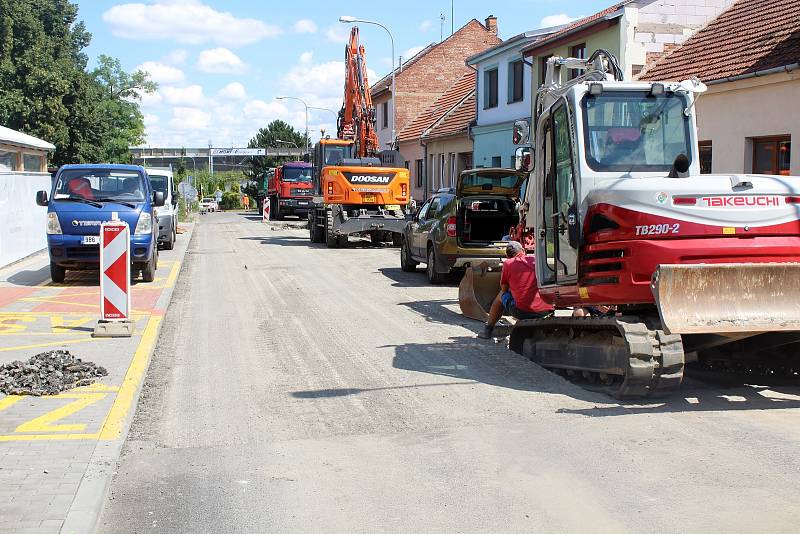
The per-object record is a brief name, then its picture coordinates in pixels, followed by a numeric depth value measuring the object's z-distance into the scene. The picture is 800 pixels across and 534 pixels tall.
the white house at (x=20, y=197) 19.12
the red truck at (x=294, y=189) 50.19
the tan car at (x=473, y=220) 16.14
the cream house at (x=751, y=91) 17.16
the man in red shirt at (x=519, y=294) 9.90
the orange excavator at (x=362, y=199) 26.27
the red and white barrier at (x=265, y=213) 51.17
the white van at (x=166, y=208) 24.72
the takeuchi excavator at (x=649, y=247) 7.33
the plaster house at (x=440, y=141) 38.53
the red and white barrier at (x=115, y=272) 10.52
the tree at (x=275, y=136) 108.06
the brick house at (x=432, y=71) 51.09
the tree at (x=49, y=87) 47.31
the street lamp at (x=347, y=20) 34.31
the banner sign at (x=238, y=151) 82.44
